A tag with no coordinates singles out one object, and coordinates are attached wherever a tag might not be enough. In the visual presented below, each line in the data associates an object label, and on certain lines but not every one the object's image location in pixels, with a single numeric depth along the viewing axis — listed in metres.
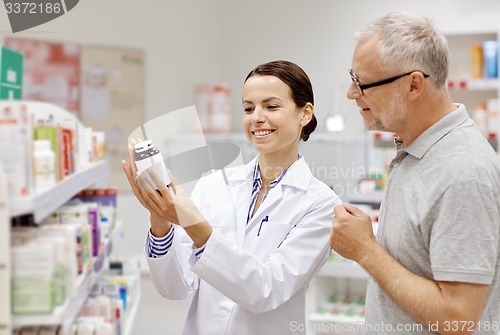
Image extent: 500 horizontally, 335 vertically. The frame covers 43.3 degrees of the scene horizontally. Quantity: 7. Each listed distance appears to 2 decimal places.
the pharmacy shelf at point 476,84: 5.55
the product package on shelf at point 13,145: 1.79
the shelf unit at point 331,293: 4.33
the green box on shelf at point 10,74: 2.26
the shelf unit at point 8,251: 1.78
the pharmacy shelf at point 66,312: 1.83
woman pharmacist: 1.88
